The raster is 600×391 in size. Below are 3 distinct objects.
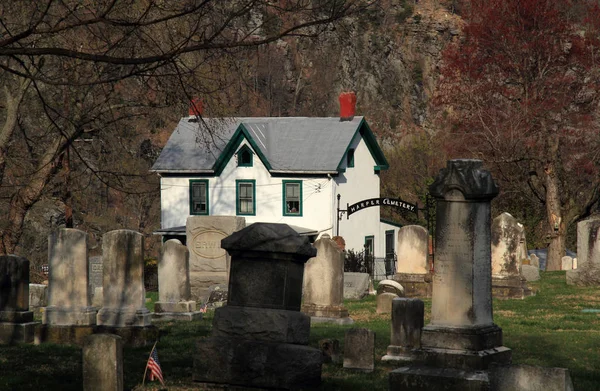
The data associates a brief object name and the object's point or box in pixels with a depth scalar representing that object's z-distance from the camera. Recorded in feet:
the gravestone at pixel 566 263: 131.54
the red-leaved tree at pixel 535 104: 131.23
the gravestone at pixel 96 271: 121.29
